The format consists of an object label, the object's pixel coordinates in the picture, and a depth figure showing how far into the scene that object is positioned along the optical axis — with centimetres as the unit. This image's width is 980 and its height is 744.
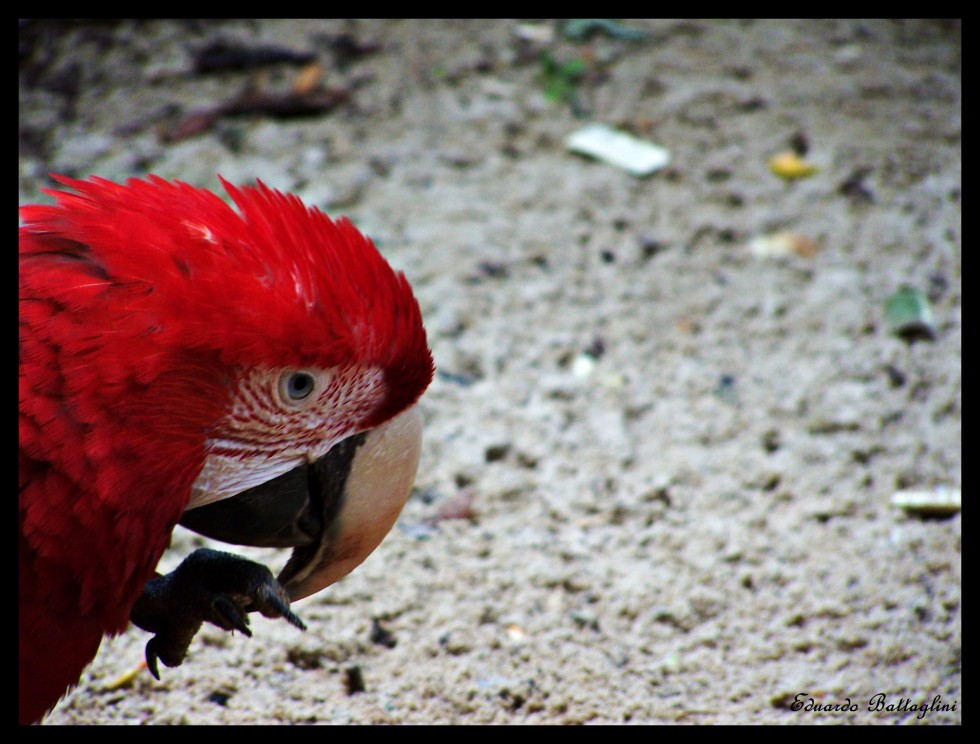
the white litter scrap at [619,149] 607
